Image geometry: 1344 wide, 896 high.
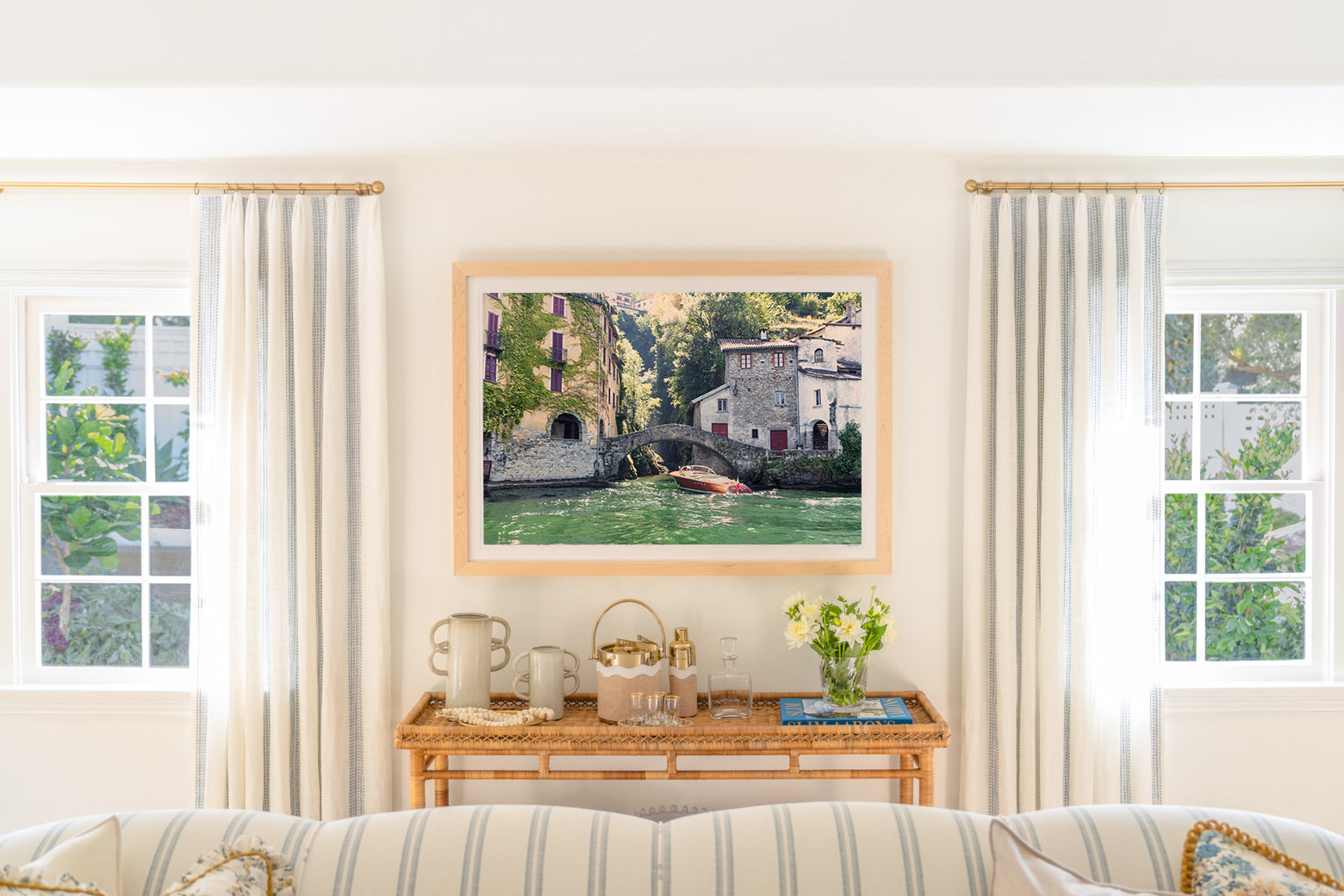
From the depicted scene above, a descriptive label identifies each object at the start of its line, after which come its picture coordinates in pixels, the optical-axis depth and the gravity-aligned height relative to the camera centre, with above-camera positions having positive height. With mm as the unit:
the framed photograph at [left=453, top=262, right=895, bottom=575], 2455 +47
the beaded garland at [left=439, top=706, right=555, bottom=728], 2182 -769
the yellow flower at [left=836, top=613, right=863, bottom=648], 2189 -530
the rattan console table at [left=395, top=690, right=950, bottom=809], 2098 -805
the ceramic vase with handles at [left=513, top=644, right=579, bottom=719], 2264 -683
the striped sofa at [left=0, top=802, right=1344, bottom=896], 1285 -681
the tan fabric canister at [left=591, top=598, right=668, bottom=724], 2219 -669
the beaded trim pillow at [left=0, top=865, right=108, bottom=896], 1106 -625
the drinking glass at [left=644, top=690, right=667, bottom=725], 2182 -748
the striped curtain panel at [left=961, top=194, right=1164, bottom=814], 2393 -200
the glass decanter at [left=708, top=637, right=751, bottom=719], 2277 -757
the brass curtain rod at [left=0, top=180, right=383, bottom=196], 2424 +772
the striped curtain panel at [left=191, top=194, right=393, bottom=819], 2389 -213
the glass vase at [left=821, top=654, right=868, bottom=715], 2225 -689
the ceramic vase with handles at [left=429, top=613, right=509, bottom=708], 2266 -633
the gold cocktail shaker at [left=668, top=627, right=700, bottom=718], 2264 -680
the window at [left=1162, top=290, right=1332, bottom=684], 2604 -178
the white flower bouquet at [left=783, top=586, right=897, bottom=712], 2227 -568
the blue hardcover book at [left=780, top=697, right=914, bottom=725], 2160 -764
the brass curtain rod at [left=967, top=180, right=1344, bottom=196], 2418 +776
